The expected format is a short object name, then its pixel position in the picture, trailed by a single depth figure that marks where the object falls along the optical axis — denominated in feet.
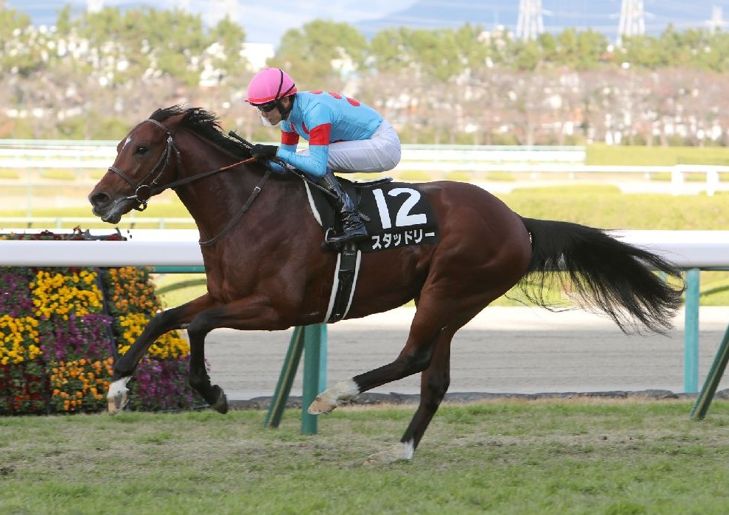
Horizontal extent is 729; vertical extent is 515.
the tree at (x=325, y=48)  376.68
